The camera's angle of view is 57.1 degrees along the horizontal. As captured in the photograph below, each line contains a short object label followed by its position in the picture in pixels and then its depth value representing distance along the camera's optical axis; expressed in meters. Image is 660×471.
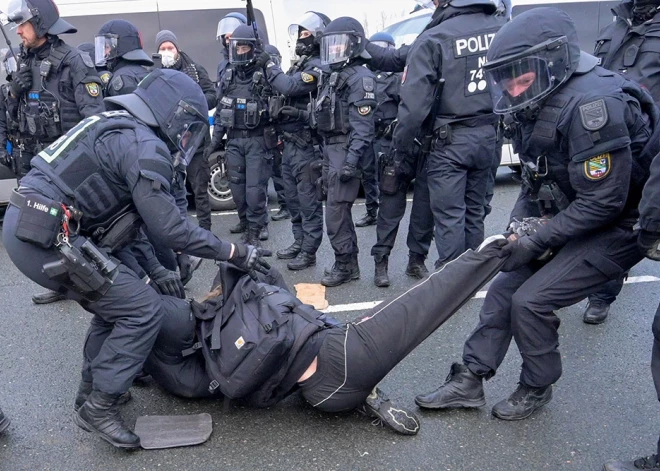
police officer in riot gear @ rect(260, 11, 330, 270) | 5.23
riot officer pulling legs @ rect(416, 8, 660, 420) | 2.57
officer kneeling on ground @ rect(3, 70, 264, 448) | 2.63
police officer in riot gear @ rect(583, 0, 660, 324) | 4.21
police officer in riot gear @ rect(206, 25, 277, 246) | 5.46
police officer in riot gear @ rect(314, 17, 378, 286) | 4.59
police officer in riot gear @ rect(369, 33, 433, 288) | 4.58
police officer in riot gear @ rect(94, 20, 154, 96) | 5.18
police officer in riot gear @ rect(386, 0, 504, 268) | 3.94
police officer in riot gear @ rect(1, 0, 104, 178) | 4.62
